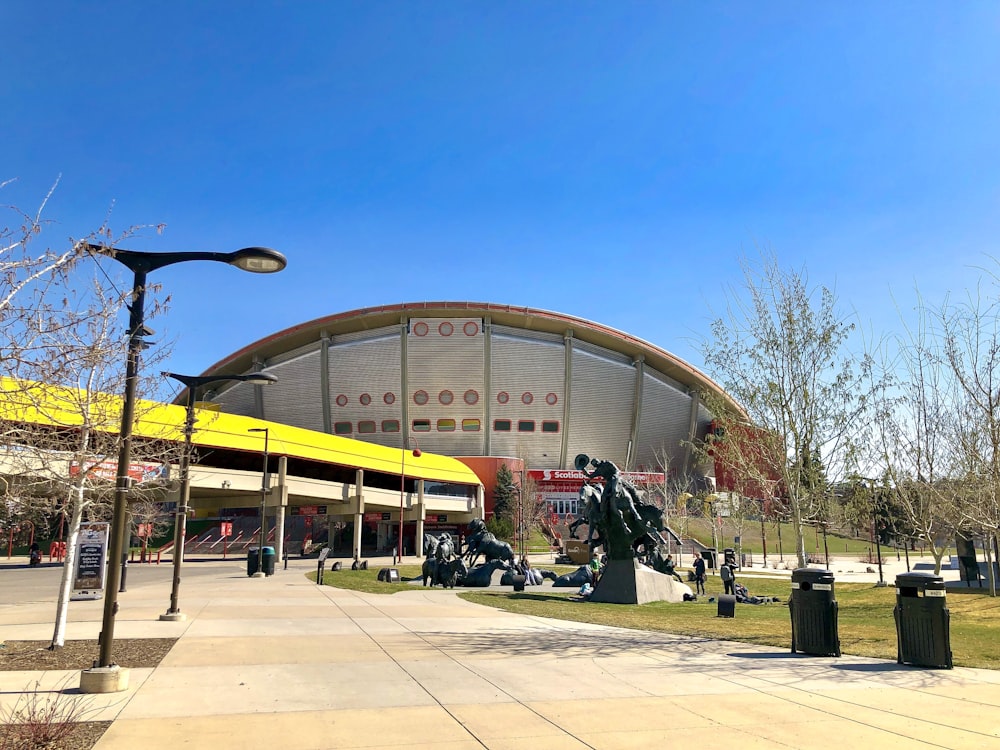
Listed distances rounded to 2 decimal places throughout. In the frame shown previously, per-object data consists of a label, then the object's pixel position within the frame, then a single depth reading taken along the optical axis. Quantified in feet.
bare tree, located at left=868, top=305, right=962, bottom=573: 66.80
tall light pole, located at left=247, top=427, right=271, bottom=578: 101.88
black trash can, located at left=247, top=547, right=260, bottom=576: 98.63
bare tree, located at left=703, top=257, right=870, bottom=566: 55.62
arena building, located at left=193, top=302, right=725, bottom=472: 280.10
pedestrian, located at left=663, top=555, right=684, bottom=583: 87.98
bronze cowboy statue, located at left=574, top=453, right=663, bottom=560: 70.23
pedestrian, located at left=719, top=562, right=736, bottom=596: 74.54
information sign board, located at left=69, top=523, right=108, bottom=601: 63.87
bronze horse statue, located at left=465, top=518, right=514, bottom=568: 93.86
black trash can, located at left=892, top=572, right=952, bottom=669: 32.09
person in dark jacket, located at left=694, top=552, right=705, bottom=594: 89.03
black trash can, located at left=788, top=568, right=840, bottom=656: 35.60
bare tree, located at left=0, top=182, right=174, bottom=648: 21.99
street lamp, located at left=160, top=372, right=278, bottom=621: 48.98
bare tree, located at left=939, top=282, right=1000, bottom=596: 47.44
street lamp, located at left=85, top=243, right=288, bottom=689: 25.82
